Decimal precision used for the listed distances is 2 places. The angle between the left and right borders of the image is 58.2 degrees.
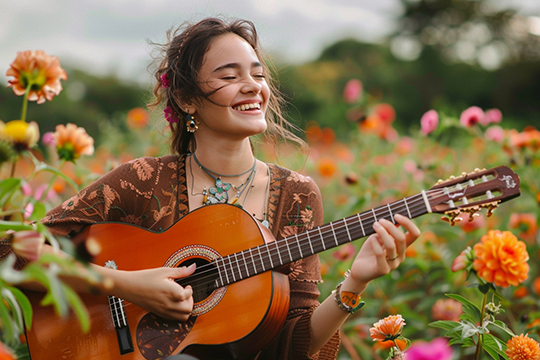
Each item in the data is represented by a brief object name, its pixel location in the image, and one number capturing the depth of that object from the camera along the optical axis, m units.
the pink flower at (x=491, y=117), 2.77
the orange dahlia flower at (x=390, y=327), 1.47
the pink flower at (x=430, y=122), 2.68
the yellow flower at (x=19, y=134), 1.00
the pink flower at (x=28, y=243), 0.86
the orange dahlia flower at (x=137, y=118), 3.86
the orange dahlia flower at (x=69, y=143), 1.55
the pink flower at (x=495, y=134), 2.74
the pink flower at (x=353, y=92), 3.44
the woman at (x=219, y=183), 1.73
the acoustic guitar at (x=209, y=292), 1.57
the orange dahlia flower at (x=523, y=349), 1.43
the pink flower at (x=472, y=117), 2.67
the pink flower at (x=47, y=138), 2.27
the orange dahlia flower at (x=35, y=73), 1.32
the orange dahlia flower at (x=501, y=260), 1.41
